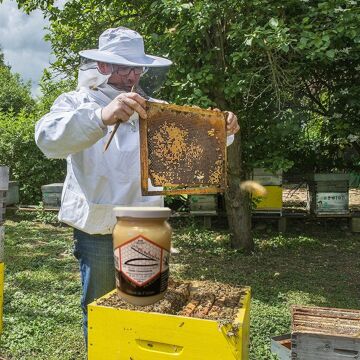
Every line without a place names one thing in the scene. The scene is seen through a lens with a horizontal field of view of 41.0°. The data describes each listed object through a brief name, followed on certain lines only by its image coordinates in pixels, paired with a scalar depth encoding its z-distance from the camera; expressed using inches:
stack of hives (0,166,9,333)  80.0
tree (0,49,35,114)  733.9
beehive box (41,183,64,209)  299.9
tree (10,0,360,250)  160.6
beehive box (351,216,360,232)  268.2
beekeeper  70.4
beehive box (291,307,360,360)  79.9
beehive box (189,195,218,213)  269.5
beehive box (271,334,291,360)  103.0
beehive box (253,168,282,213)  256.7
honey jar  49.5
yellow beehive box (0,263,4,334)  85.1
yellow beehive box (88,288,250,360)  53.0
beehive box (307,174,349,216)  256.2
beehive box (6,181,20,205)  319.3
